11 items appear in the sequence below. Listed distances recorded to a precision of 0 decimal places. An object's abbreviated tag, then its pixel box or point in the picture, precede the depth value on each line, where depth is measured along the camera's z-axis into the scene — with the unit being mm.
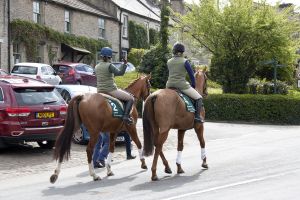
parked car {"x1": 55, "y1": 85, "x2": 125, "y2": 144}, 19053
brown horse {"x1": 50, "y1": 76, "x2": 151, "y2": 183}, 10805
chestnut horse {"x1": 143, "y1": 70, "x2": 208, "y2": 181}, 10906
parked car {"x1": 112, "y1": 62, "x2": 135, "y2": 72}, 46222
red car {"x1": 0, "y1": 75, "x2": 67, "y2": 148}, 13680
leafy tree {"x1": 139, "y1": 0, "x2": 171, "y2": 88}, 35094
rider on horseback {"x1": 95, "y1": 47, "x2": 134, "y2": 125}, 11445
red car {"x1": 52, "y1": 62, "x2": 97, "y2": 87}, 33469
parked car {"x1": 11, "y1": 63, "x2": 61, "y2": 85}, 29859
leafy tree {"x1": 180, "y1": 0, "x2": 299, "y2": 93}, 29156
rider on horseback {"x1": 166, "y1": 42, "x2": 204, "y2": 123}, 11484
